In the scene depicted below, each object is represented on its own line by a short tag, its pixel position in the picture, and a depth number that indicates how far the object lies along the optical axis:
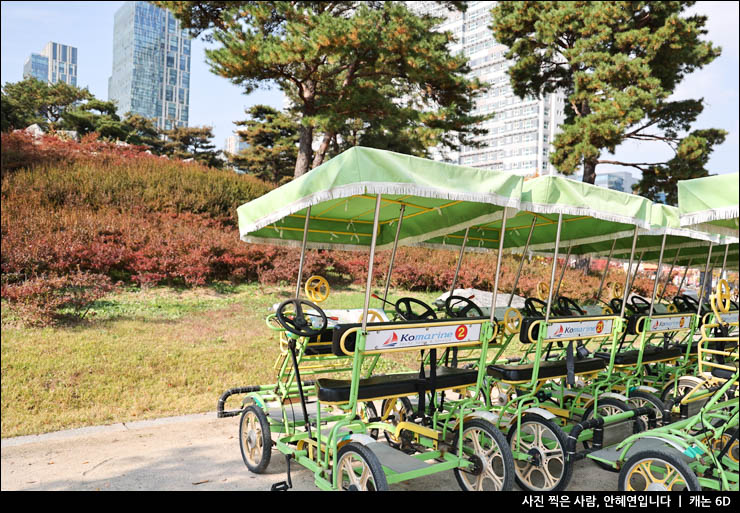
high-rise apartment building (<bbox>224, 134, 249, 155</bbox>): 152.50
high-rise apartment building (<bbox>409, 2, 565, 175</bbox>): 89.75
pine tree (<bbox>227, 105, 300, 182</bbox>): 28.57
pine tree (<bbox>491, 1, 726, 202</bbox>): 15.73
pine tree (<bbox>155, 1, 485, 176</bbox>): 13.88
